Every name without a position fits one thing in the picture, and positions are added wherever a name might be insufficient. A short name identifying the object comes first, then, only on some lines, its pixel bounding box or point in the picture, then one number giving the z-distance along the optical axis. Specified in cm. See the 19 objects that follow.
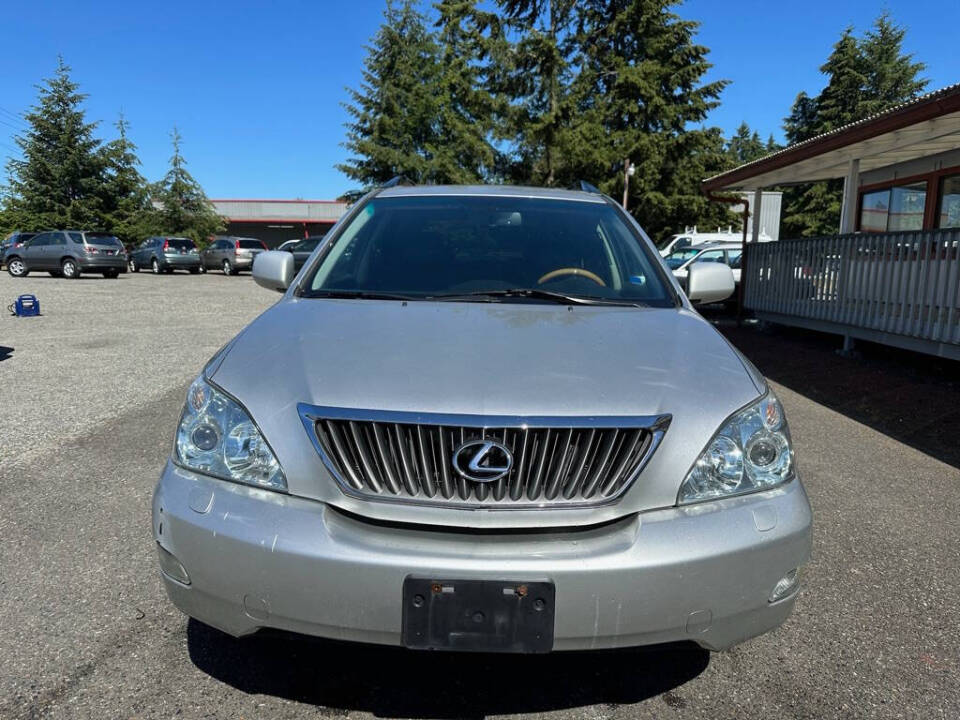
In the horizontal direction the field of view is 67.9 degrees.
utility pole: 2767
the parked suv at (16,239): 2828
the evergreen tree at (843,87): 4391
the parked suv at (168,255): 3089
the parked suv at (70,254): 2564
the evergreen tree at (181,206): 4056
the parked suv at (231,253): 3139
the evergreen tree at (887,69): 4584
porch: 762
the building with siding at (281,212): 5247
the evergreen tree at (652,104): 3153
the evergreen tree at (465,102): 2847
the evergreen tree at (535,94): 2767
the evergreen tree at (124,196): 4028
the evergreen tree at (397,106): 3456
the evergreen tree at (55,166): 3900
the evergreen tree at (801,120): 4688
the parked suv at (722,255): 1714
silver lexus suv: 177
